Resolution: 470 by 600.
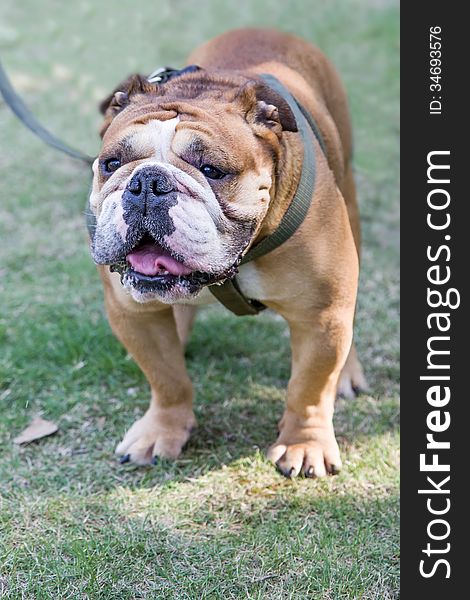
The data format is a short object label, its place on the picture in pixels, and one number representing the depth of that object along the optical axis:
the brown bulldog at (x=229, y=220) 2.89
